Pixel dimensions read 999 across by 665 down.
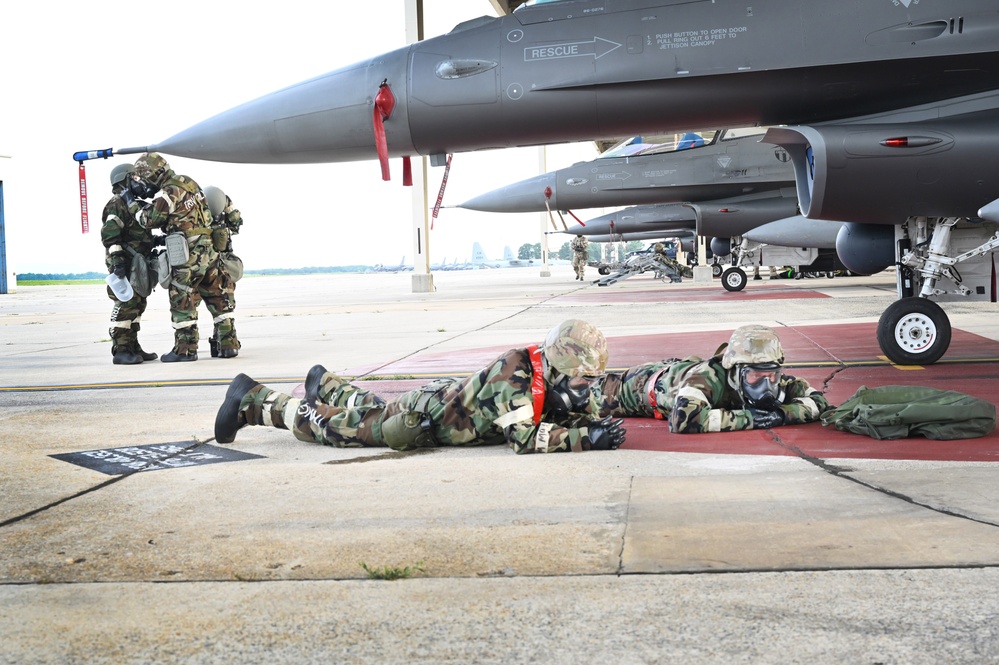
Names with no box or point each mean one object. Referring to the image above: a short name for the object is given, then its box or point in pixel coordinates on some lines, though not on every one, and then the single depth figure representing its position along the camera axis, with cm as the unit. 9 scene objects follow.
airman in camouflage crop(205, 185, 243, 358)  897
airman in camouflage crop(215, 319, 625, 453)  393
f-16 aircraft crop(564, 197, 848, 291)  1362
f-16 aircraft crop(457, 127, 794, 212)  1617
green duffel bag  406
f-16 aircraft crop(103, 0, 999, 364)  595
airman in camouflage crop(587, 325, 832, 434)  427
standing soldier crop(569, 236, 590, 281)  3512
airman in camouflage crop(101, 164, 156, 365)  857
